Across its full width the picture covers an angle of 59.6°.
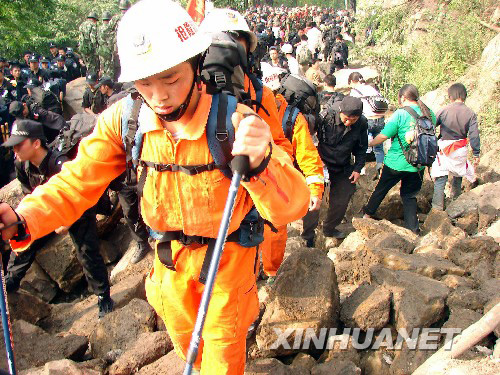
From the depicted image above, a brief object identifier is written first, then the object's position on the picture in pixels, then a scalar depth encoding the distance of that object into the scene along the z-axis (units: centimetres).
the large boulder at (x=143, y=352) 348
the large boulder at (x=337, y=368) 305
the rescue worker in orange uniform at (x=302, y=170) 409
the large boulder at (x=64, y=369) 319
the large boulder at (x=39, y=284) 609
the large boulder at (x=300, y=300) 350
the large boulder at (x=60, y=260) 609
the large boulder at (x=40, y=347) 397
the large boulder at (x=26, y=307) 504
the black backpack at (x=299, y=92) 472
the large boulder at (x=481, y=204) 646
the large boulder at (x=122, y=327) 403
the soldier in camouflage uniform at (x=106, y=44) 1153
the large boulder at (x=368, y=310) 356
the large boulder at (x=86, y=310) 501
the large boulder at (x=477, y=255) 418
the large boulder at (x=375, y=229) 587
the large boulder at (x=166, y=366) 331
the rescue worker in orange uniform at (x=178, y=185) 209
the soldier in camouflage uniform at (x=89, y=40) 1257
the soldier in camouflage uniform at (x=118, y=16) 1040
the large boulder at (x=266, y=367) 322
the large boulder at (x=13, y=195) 598
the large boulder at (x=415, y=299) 344
